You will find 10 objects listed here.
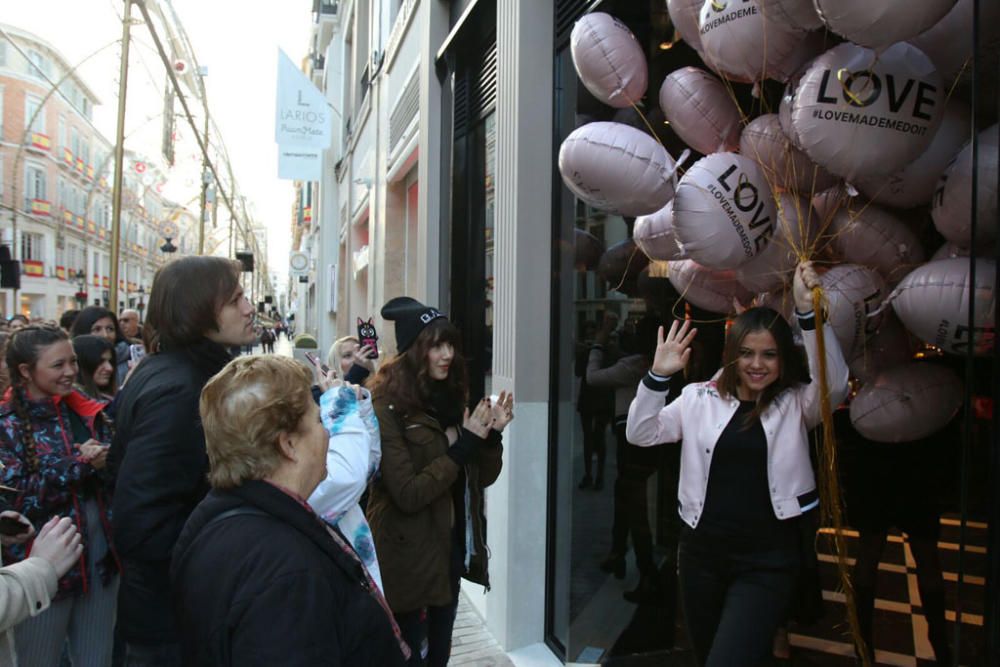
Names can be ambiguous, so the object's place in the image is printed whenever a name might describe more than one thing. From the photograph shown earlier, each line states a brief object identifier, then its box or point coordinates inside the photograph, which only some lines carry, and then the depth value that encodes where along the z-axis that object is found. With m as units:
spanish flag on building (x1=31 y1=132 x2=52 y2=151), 40.69
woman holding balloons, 2.55
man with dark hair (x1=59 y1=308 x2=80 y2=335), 7.82
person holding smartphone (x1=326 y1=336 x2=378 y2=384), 3.39
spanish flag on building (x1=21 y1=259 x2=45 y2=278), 41.33
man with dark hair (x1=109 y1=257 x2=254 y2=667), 2.09
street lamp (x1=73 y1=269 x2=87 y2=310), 24.34
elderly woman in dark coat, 1.25
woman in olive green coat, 2.78
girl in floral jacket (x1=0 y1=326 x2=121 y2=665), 2.79
